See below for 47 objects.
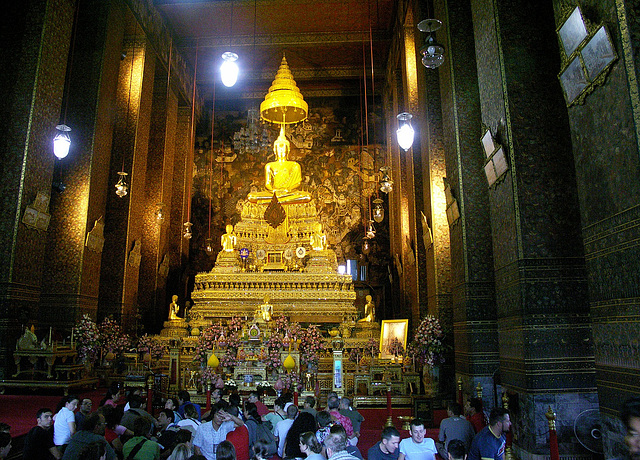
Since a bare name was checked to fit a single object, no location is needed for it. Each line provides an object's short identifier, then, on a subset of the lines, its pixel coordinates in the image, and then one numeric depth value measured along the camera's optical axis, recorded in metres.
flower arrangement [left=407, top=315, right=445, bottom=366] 8.12
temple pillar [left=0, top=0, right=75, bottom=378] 7.57
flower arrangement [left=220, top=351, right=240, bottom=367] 8.18
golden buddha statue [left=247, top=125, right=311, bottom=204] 15.50
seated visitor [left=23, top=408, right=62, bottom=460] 3.90
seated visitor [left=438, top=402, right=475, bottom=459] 4.11
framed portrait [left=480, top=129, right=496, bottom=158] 5.73
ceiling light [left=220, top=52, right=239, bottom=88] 7.58
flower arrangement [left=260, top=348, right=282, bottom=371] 7.95
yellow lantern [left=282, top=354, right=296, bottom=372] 7.81
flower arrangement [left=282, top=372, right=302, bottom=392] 7.43
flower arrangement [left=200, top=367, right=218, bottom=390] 7.73
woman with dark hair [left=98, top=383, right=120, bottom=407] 5.33
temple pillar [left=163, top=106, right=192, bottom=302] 15.91
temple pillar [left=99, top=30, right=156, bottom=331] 11.50
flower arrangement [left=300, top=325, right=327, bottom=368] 8.26
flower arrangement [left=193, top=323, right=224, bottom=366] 8.45
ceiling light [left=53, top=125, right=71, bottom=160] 8.09
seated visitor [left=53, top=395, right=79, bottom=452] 4.17
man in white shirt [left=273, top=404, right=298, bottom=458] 4.40
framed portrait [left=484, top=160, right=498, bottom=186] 5.86
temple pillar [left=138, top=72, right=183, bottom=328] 13.93
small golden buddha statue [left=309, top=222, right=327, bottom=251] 14.18
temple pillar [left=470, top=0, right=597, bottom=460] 4.76
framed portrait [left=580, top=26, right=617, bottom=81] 3.55
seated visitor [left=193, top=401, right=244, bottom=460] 3.96
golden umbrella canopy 15.39
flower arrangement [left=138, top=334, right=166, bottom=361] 10.20
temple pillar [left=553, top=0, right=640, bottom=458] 3.37
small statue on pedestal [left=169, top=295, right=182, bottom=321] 12.67
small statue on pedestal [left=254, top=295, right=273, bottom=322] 9.47
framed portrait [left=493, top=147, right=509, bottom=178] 5.39
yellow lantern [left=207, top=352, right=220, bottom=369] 8.03
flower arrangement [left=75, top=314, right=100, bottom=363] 8.98
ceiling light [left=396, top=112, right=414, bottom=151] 7.70
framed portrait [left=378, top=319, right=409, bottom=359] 9.80
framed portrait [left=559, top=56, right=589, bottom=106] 3.99
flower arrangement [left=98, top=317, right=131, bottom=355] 9.84
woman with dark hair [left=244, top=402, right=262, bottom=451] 4.36
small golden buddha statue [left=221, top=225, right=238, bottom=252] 14.15
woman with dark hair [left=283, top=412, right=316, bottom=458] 4.03
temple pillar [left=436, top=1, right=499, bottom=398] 6.69
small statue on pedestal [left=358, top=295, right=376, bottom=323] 11.98
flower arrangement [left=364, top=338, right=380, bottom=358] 9.88
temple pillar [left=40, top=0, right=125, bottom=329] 9.51
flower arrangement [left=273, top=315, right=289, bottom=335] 8.92
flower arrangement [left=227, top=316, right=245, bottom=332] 9.62
